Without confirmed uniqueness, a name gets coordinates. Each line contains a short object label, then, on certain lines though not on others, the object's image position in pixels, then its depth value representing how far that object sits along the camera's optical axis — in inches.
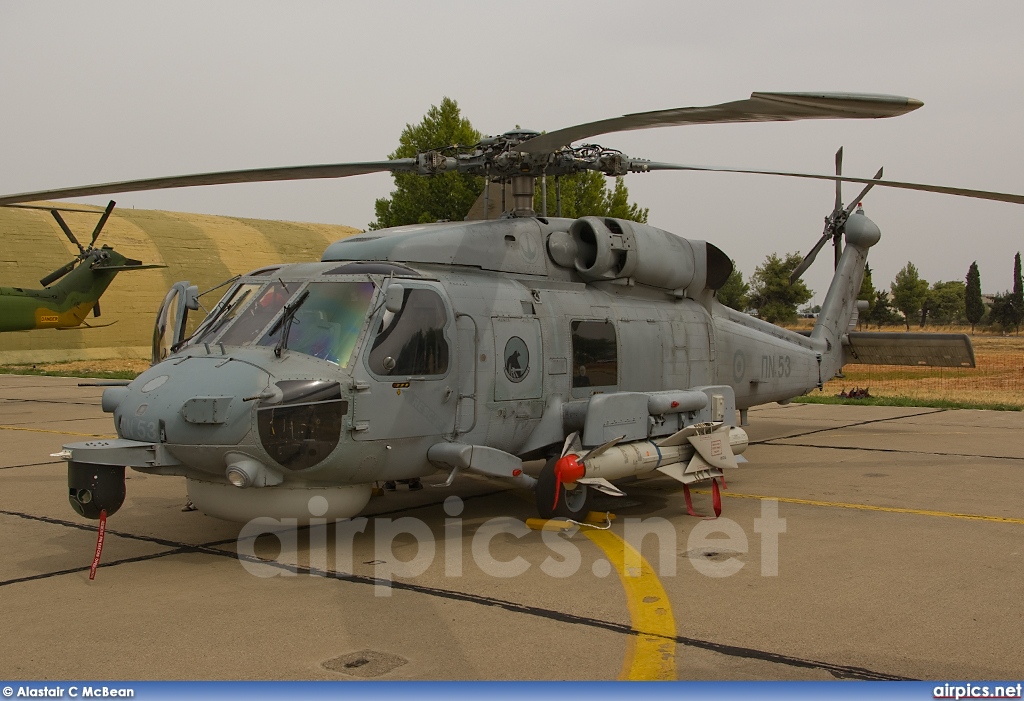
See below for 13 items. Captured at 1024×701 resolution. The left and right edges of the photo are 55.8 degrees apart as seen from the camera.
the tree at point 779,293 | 2962.6
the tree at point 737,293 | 3735.2
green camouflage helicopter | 986.7
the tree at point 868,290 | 2867.6
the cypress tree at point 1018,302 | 2608.3
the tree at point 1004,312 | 2771.9
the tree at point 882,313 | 3262.3
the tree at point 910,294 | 3641.7
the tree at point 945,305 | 3784.5
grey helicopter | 254.2
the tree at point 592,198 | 1359.5
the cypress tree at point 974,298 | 3065.9
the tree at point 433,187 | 1258.0
